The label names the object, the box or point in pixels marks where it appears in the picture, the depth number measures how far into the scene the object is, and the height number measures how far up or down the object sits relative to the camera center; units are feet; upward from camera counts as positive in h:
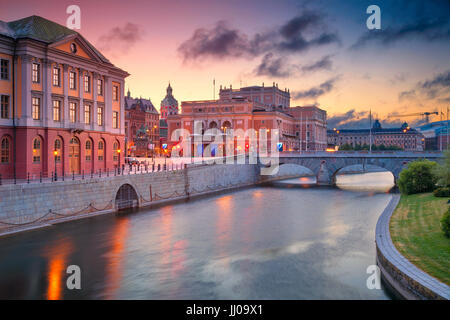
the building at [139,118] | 484.74 +50.45
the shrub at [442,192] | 119.03 -10.46
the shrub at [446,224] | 72.46 -12.02
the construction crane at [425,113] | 349.12 +42.21
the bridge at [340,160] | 235.81 -1.77
